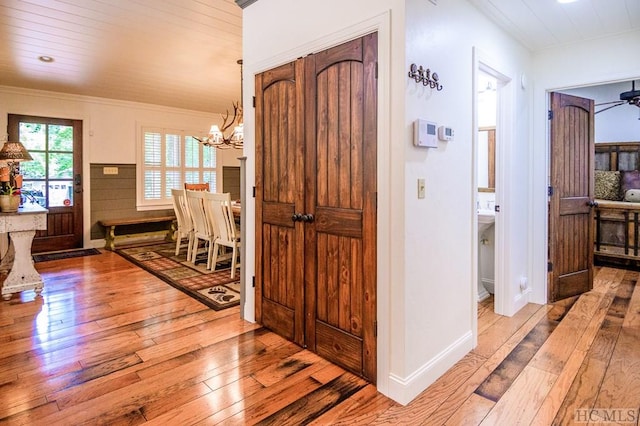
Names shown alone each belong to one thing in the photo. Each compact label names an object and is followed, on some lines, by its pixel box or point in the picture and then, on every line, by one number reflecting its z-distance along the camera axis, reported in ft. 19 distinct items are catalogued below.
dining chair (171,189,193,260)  16.84
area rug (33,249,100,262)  17.49
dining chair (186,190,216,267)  15.43
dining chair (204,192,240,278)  14.02
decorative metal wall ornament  6.37
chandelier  16.16
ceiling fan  13.69
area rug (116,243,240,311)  12.01
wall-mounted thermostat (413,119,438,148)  6.42
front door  18.25
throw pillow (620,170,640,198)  16.43
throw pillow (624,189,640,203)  15.94
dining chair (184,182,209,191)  20.59
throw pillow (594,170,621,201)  16.97
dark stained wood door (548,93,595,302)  11.55
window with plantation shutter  21.93
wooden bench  19.93
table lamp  12.51
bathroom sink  11.14
